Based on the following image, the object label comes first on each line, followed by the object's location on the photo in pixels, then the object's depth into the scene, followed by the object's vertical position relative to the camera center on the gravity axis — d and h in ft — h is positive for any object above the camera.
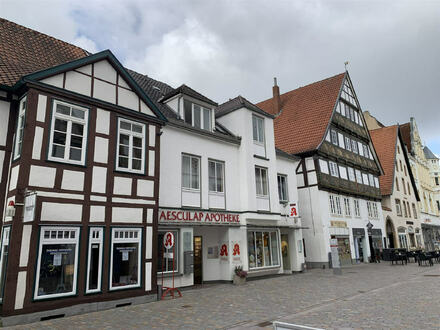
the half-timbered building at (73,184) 29.71 +7.24
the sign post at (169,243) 39.47 +1.27
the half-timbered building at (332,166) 74.43 +20.24
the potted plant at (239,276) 49.47 -3.50
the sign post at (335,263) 57.85 -2.43
